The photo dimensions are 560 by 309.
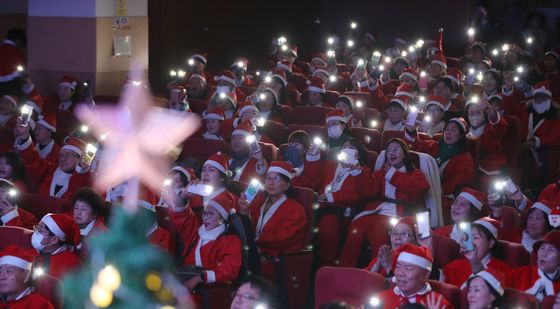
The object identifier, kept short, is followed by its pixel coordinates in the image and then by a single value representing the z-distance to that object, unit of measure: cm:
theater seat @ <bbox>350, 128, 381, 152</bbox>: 916
